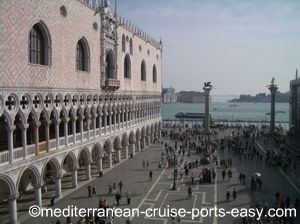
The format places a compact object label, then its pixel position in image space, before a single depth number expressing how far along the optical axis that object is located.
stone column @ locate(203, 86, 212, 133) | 48.59
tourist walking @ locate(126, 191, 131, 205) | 19.75
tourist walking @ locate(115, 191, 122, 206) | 19.55
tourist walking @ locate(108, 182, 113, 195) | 21.38
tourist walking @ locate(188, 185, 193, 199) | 20.61
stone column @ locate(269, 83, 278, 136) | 47.49
